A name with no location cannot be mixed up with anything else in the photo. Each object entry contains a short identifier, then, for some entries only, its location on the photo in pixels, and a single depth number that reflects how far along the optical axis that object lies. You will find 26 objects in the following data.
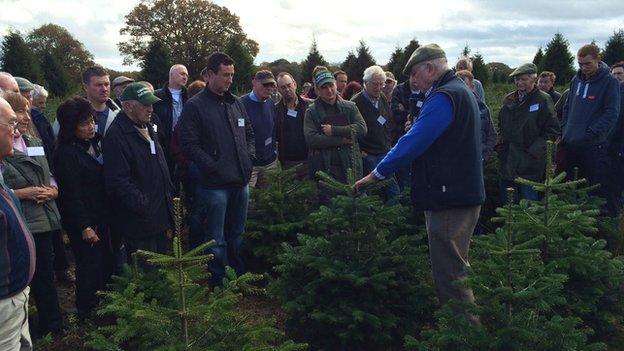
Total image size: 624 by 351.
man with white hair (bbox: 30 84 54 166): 5.05
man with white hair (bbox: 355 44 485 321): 3.85
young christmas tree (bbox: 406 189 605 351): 3.21
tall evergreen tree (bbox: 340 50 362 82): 20.16
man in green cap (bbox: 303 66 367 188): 6.37
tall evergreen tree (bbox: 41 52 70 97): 25.19
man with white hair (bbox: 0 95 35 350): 2.74
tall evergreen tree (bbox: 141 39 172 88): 21.23
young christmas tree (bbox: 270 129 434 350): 4.09
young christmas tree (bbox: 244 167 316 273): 5.84
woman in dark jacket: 4.47
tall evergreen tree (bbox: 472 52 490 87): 23.69
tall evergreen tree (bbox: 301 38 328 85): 20.78
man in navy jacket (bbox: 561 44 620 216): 6.66
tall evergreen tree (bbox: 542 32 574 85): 21.16
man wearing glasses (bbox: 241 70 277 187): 6.66
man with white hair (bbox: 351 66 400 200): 7.12
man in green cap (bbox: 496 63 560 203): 6.58
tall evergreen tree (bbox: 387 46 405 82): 21.02
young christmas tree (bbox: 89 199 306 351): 2.89
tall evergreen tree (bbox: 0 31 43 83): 22.09
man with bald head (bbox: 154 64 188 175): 6.61
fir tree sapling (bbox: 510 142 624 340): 4.16
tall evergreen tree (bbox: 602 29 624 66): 21.47
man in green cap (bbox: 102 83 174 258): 4.39
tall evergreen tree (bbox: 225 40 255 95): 24.28
